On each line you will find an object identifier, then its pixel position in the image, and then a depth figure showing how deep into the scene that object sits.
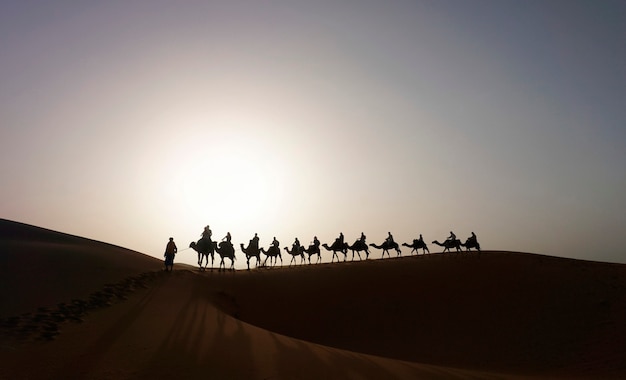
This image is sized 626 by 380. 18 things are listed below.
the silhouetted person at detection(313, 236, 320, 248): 39.25
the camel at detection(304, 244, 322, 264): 39.50
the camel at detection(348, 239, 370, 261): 38.16
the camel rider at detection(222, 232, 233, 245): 28.95
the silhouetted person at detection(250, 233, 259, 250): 32.48
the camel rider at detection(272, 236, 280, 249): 37.66
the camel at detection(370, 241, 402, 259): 38.56
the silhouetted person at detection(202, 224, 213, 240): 26.95
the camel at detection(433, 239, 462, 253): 36.47
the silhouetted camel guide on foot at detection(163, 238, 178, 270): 23.78
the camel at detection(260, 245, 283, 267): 37.62
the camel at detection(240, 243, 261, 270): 32.59
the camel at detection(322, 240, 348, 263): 38.94
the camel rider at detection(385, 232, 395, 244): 38.75
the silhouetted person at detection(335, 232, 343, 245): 39.16
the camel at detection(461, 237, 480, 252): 34.28
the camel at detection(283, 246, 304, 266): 40.03
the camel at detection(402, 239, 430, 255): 39.41
